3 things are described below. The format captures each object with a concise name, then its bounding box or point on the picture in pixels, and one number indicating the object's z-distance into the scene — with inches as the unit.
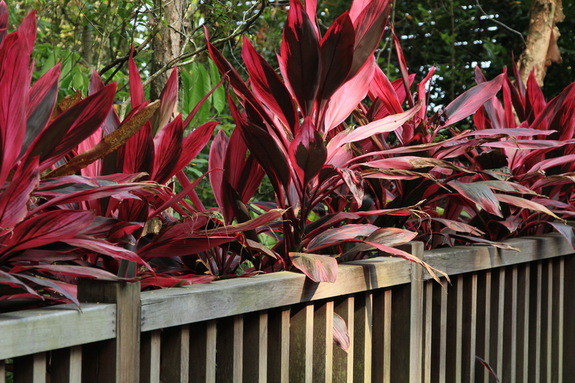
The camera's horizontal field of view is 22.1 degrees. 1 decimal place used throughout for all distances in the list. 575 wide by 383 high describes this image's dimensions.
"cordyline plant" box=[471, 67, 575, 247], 194.1
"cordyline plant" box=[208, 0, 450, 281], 154.0
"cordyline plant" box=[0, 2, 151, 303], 128.0
